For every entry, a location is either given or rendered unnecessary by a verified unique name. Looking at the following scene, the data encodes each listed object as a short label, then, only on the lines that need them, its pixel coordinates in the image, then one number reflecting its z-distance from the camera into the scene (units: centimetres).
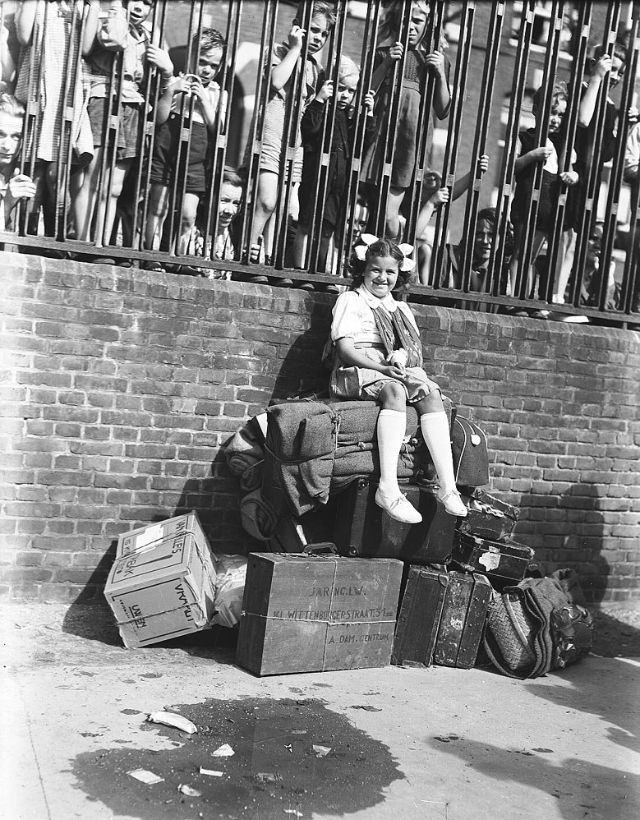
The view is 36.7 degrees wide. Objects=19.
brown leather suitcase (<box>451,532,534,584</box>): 579
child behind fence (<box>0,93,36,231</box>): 570
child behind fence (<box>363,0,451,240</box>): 665
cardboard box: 501
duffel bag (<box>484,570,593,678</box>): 548
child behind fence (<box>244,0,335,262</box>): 646
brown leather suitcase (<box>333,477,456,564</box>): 543
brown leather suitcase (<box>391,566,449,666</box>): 547
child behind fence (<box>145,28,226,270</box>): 613
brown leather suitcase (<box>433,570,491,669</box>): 552
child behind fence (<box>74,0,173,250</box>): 588
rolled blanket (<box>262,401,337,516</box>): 529
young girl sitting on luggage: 542
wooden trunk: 497
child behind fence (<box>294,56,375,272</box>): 659
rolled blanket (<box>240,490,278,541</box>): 581
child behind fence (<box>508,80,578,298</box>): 708
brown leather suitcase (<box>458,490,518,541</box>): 581
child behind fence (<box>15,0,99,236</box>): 576
